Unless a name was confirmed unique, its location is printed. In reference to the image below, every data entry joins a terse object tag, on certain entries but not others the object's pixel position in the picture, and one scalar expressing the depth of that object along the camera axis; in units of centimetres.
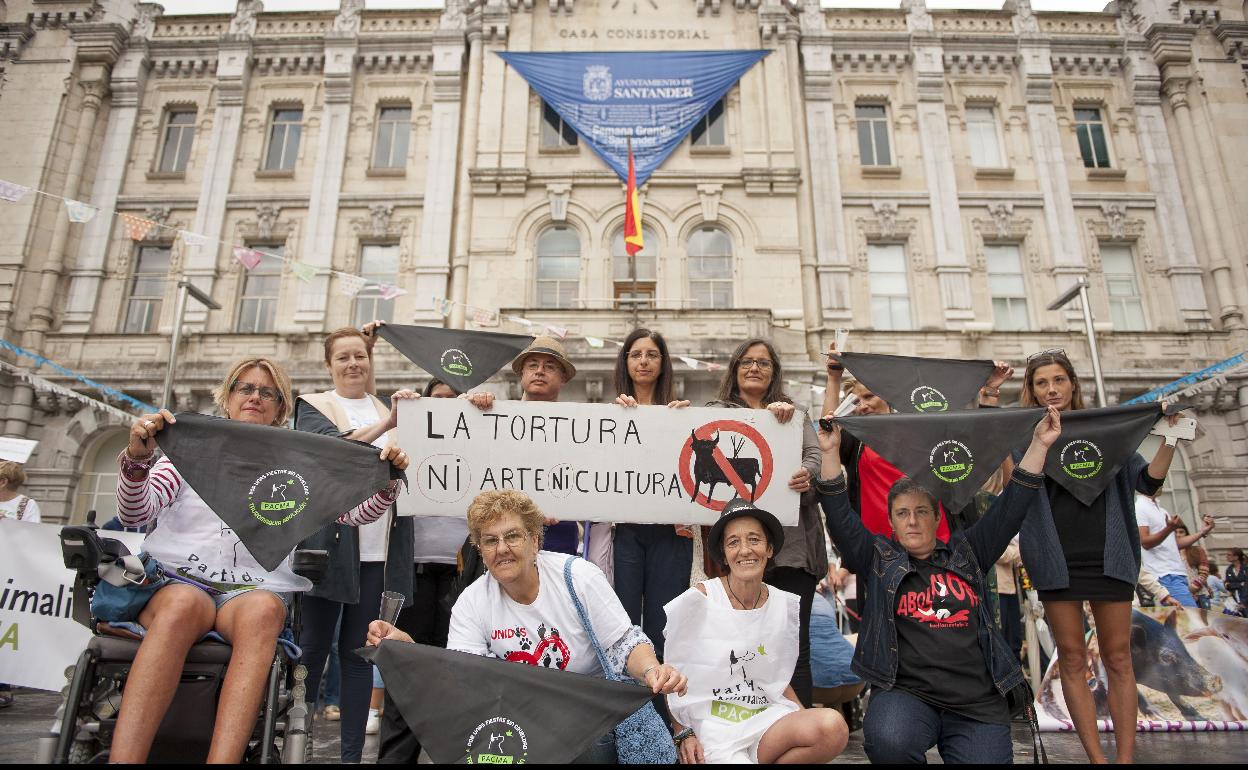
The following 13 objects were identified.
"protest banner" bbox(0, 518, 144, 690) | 599
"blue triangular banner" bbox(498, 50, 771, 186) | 1766
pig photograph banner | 592
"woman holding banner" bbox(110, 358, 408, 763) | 293
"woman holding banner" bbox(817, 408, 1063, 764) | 342
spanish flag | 1573
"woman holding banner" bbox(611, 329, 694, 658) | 441
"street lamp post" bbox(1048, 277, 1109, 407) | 1418
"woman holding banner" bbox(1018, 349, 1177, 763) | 416
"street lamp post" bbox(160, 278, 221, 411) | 1344
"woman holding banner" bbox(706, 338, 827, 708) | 428
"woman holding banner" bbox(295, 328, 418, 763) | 408
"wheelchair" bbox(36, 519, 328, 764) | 301
